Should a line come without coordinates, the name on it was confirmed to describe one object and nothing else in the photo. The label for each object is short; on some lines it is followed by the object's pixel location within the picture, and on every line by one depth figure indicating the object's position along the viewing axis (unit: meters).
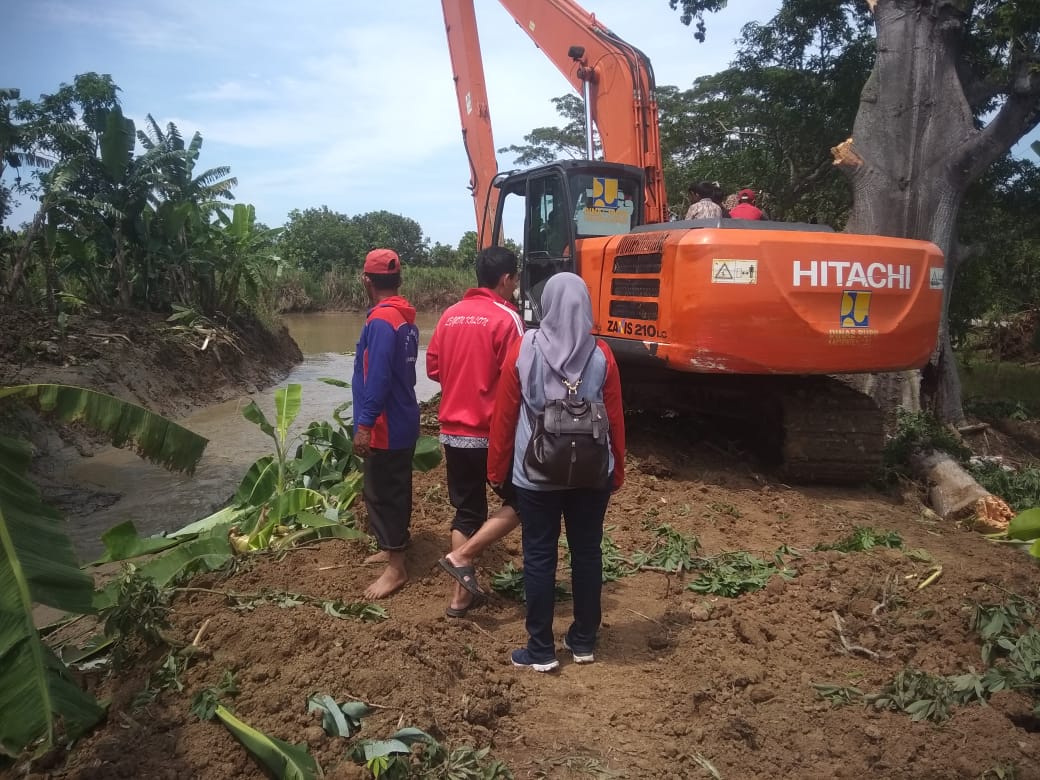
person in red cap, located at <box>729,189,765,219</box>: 6.72
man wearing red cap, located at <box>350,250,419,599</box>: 3.85
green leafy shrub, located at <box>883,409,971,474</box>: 6.99
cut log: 5.63
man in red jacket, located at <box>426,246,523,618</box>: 3.79
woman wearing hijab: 3.26
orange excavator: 5.50
